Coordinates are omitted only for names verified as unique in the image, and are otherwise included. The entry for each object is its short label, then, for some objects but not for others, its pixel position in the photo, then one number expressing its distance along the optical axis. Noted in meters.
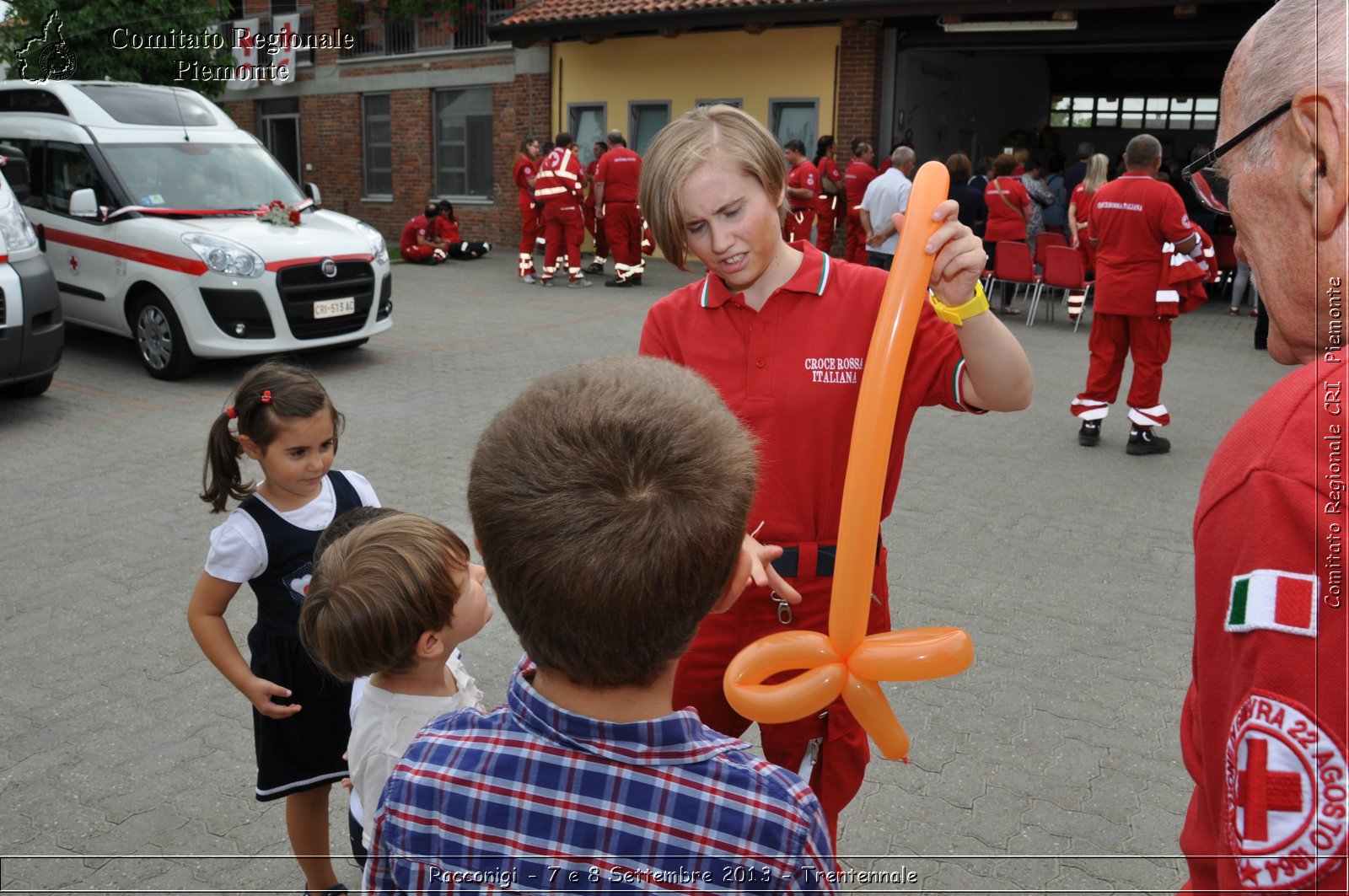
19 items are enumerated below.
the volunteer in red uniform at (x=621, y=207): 15.21
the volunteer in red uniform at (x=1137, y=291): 7.37
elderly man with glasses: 0.96
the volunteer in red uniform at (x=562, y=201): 15.03
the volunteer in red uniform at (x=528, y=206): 15.97
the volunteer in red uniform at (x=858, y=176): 14.89
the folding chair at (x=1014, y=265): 12.87
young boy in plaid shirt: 1.19
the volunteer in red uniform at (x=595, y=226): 16.95
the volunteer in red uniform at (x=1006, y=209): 13.44
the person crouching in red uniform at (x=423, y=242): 18.72
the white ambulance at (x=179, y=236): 8.73
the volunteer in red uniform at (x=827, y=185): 16.05
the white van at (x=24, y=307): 7.43
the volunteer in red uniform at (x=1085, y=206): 11.05
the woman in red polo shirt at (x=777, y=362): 2.23
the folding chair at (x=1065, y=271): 12.30
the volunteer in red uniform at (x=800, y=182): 14.44
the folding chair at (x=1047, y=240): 13.88
